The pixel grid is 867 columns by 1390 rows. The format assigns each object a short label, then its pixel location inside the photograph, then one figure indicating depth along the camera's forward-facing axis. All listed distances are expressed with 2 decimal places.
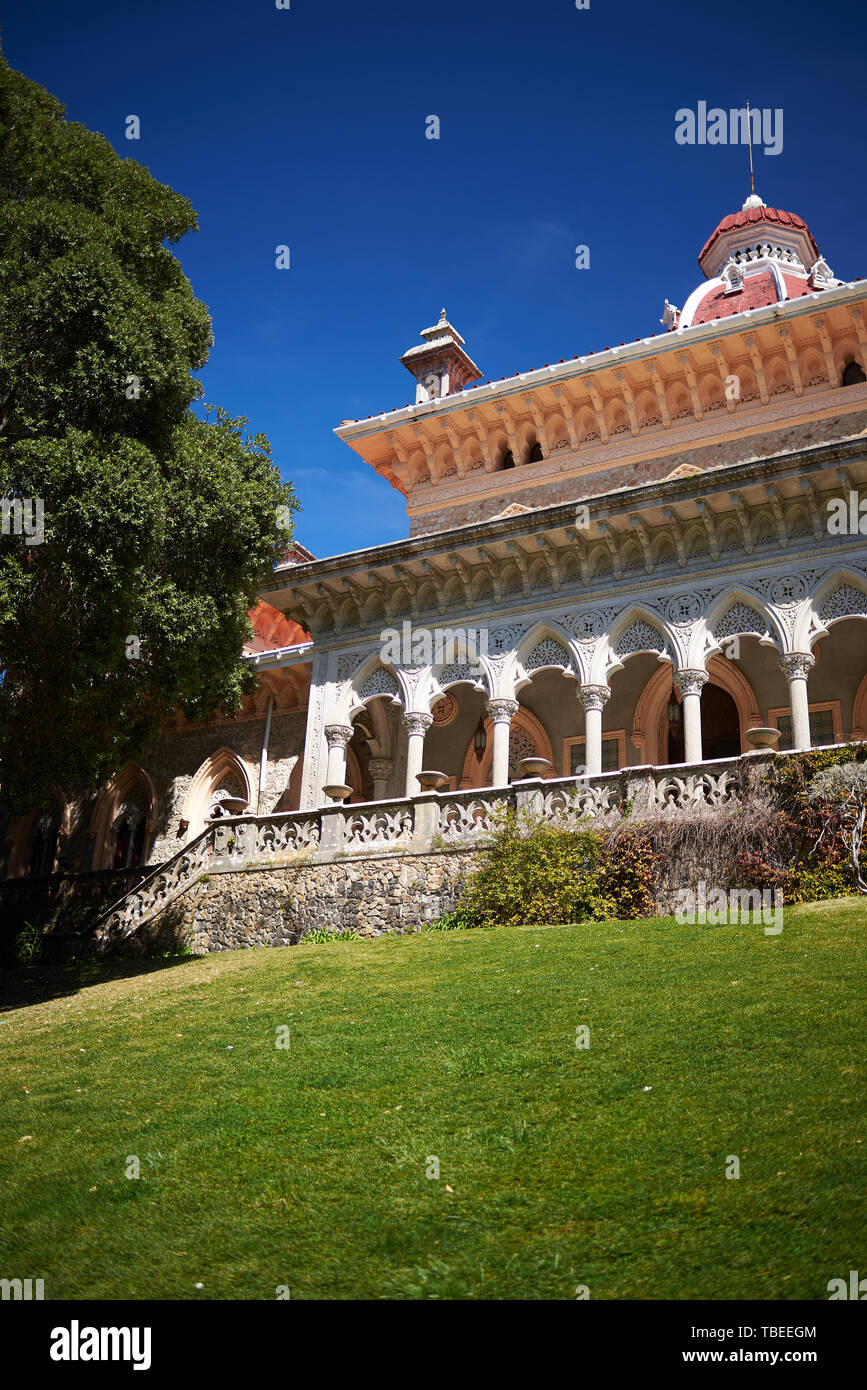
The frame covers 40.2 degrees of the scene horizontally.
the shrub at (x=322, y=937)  15.61
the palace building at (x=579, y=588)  17.81
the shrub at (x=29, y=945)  17.42
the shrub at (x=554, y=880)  14.08
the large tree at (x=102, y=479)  12.57
